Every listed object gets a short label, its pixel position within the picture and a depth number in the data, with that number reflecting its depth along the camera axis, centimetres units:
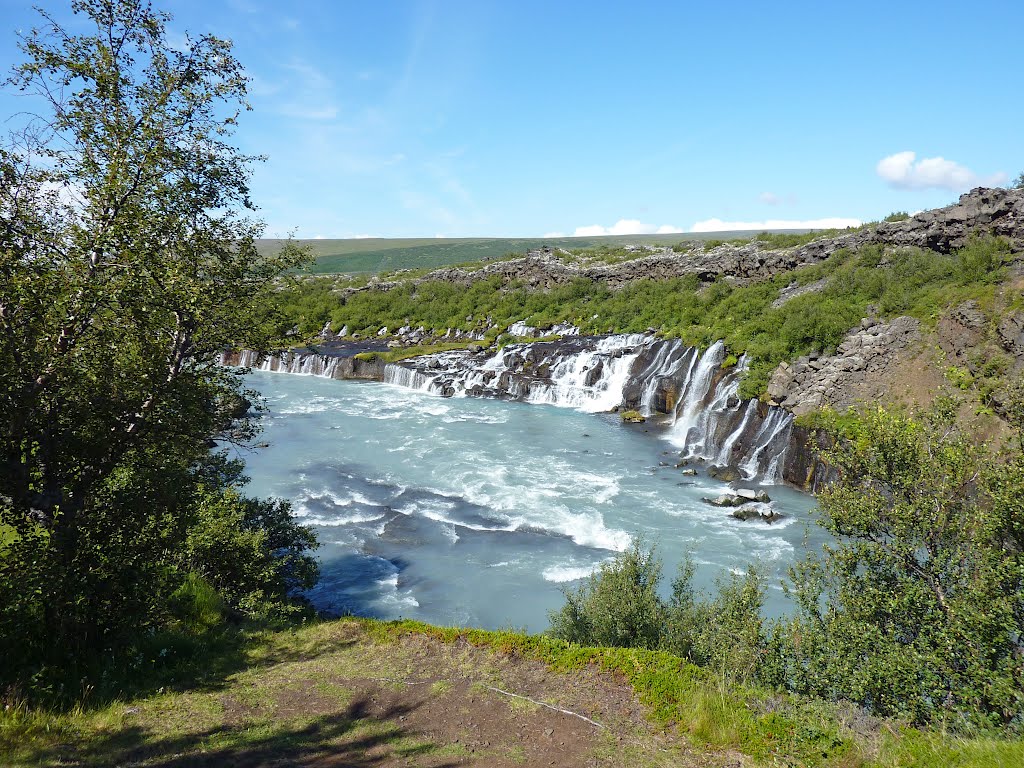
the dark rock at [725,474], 2789
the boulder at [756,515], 2323
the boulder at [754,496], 2503
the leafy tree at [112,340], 732
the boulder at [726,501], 2481
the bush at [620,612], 1202
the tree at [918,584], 815
